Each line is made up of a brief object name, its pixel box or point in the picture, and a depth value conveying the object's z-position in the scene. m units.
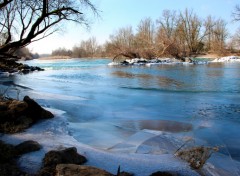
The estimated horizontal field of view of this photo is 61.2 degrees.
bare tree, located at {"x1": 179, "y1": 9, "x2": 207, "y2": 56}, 53.46
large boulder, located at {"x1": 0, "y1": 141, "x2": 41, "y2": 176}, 3.36
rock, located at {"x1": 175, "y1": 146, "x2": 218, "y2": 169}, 3.67
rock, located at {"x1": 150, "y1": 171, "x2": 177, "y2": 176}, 3.33
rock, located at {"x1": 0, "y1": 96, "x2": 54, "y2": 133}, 5.23
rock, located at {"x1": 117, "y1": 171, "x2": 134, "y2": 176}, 3.28
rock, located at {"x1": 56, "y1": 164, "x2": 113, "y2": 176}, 3.05
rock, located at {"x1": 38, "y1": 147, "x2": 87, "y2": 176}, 3.38
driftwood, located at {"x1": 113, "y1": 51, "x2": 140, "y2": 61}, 40.47
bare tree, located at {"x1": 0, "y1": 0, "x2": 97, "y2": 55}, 6.68
